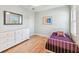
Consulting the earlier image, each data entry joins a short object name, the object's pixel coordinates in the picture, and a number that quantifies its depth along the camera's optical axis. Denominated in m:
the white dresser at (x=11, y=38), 1.40
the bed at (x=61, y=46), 1.05
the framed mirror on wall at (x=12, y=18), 1.69
